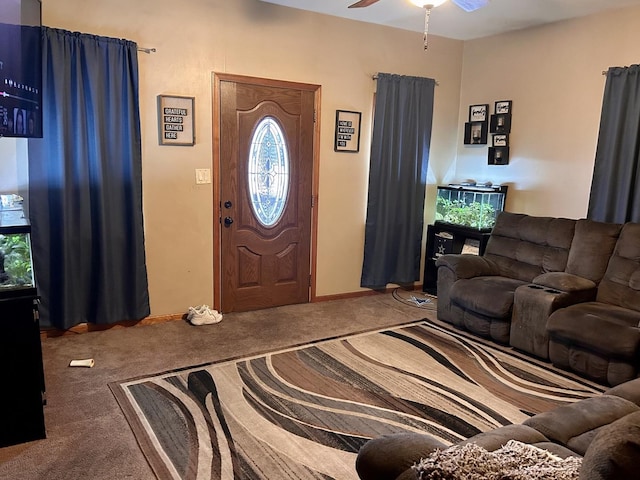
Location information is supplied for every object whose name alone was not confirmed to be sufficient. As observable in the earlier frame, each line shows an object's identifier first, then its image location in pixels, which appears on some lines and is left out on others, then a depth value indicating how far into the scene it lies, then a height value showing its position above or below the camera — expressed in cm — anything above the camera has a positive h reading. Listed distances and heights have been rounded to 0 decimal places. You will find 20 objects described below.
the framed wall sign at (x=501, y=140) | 509 +34
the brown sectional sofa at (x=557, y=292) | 329 -89
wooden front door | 437 -22
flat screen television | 272 +50
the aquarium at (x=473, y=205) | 505 -32
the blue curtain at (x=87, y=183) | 357 -18
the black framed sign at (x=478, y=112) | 528 +64
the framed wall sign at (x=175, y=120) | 403 +33
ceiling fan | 297 +101
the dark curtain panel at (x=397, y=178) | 502 -8
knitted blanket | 118 -71
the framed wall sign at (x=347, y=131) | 485 +35
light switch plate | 425 -10
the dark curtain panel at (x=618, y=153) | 400 +21
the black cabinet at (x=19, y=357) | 241 -97
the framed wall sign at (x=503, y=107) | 504 +67
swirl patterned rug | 245 -138
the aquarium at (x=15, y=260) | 243 -54
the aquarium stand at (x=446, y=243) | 498 -72
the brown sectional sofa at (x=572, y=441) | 100 -86
